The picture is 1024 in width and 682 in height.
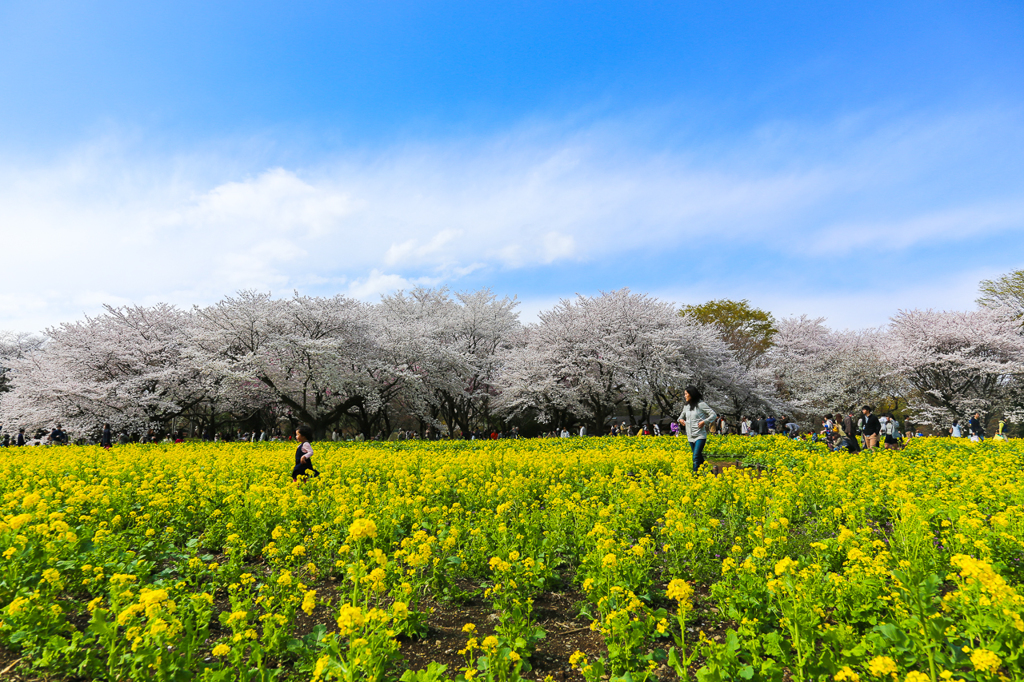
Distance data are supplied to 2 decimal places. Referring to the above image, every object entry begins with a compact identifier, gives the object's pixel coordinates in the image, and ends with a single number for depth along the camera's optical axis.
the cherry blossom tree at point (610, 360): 31.27
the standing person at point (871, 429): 14.52
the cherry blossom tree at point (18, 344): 51.71
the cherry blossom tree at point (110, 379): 26.48
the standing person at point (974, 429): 19.61
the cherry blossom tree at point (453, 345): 31.92
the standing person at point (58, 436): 24.86
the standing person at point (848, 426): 13.95
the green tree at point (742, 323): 44.59
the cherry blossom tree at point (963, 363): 33.78
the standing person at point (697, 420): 10.12
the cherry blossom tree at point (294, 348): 25.67
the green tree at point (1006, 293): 38.72
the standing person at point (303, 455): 9.08
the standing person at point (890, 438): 15.85
